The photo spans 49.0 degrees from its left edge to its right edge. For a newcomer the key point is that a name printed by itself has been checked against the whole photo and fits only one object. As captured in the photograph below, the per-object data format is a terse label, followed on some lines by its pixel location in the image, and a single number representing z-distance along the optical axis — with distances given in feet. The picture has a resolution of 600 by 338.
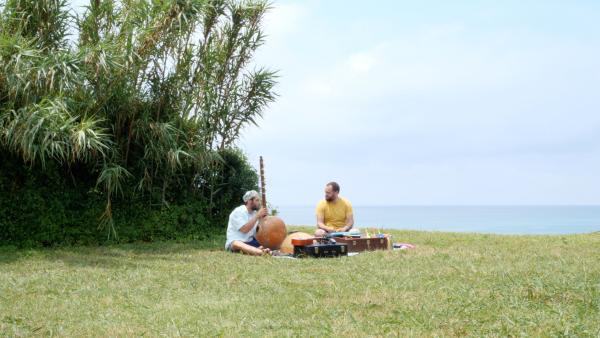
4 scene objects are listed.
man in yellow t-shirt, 34.35
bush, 36.55
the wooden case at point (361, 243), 30.73
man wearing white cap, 31.01
